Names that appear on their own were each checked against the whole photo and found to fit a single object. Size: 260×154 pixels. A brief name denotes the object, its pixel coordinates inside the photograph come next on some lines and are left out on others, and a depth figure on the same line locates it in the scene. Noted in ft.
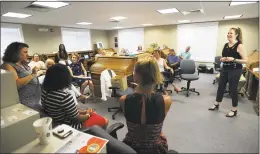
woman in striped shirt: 4.42
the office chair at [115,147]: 2.69
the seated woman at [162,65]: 12.72
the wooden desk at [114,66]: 10.77
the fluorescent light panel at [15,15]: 11.96
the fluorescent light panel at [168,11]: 12.62
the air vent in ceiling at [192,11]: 13.05
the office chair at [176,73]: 16.22
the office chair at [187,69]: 13.21
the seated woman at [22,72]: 5.16
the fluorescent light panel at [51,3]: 9.34
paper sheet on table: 2.27
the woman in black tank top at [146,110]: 3.32
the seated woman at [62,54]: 11.81
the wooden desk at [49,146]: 2.28
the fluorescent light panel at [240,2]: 10.47
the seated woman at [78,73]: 12.28
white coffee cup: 2.37
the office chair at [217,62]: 16.78
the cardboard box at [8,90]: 2.80
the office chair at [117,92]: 8.90
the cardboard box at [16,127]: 2.42
